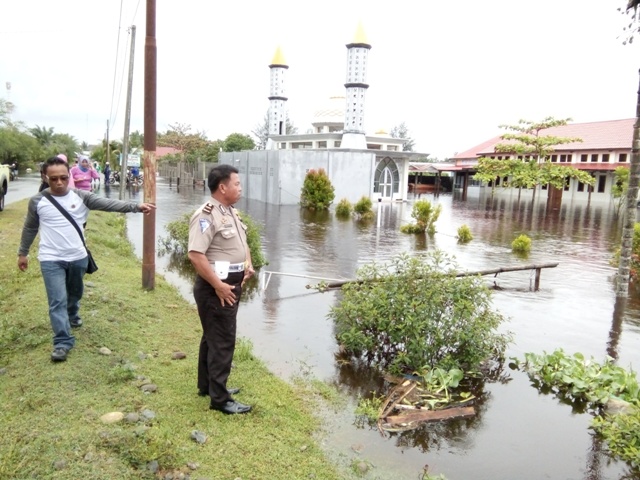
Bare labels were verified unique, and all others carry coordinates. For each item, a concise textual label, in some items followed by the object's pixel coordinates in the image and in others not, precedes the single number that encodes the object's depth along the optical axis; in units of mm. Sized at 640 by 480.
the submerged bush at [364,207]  22359
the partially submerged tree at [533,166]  32438
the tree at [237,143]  55938
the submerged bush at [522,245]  14023
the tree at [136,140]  62156
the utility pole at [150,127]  7047
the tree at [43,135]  64625
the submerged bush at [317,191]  24672
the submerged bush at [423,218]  17156
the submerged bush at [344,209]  22891
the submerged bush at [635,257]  10547
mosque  26922
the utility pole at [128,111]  16641
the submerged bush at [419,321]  5227
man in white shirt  4316
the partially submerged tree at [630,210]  8431
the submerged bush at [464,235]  15759
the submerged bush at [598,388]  3930
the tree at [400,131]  80375
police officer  3561
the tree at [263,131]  65450
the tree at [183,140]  53156
